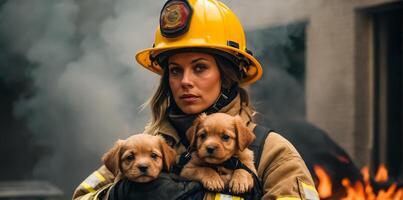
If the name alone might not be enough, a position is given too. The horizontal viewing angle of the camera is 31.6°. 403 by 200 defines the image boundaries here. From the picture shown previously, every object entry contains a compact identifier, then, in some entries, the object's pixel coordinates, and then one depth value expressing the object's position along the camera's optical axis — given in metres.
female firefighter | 3.27
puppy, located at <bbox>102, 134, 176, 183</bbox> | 2.89
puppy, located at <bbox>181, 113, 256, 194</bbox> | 2.91
